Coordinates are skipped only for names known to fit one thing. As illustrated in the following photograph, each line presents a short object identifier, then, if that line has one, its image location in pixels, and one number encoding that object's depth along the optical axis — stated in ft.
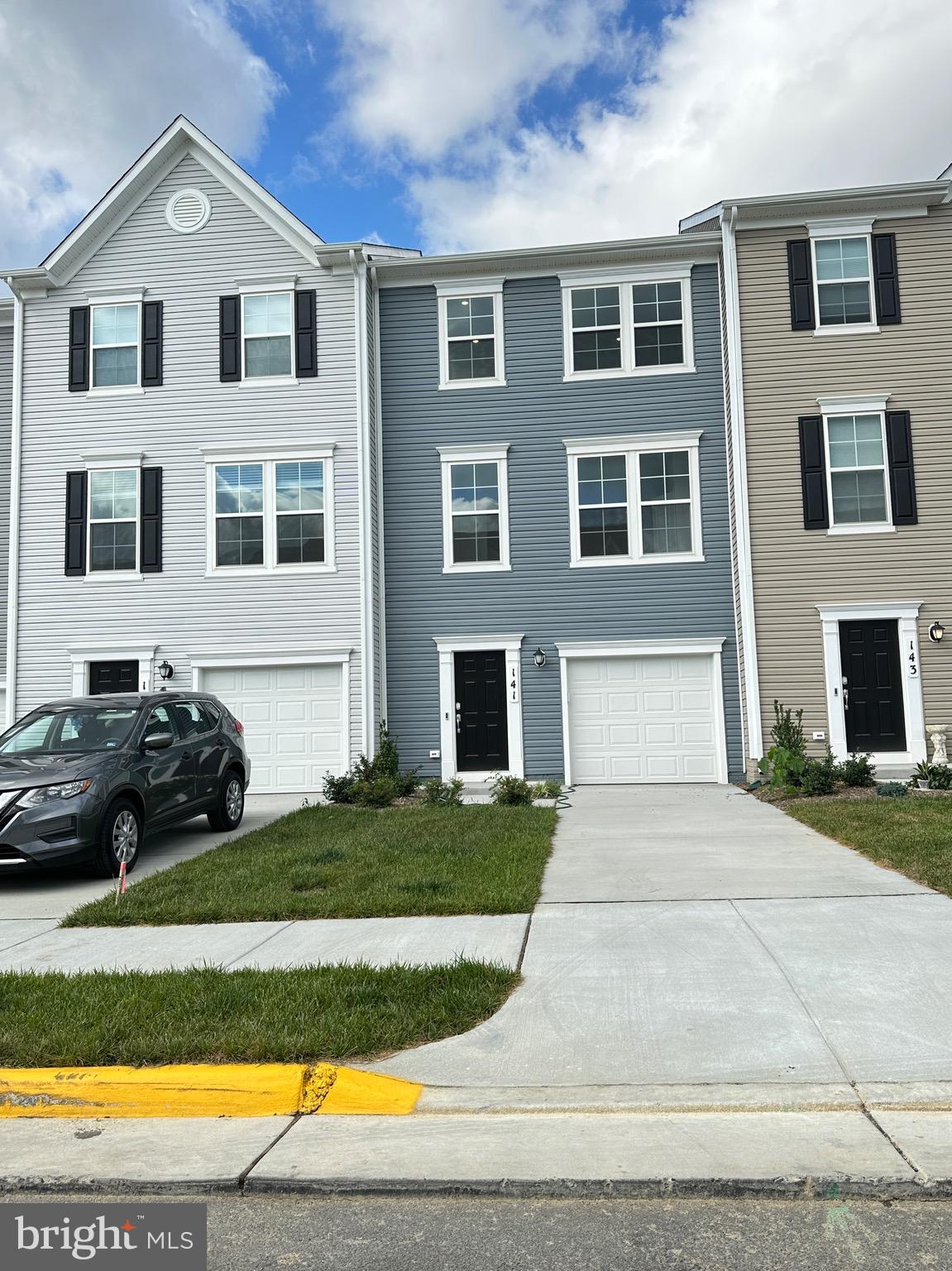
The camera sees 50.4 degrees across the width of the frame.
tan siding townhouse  52.60
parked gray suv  29.27
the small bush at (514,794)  45.09
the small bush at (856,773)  45.83
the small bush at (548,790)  47.91
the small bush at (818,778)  44.65
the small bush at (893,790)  43.14
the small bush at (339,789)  48.21
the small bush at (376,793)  46.65
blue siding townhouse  55.26
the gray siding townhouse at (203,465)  55.98
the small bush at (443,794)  45.14
